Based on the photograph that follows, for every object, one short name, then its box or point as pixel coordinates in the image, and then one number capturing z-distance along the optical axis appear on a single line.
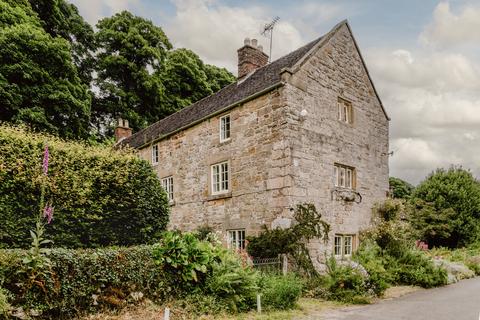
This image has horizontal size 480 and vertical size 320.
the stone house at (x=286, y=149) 13.38
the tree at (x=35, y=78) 19.64
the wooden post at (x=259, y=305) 8.63
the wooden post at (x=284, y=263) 11.63
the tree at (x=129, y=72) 33.16
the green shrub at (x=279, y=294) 9.13
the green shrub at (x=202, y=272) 8.55
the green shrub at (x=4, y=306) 5.90
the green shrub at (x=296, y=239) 11.83
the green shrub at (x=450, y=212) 22.41
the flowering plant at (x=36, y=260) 6.45
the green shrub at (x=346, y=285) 10.42
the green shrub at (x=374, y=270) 11.12
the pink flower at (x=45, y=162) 6.39
